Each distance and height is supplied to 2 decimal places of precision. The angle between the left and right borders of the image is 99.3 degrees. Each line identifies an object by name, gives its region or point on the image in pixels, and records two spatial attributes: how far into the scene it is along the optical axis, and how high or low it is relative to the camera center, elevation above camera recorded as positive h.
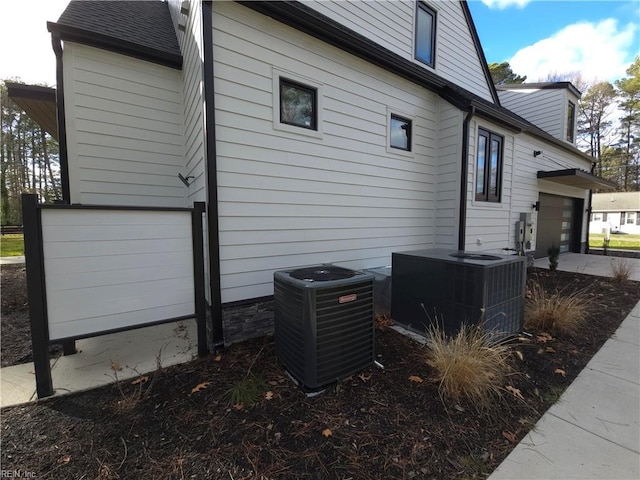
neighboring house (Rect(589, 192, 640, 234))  25.97 +0.81
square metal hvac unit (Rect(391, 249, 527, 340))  2.98 -0.84
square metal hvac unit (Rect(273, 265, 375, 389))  2.36 -0.96
